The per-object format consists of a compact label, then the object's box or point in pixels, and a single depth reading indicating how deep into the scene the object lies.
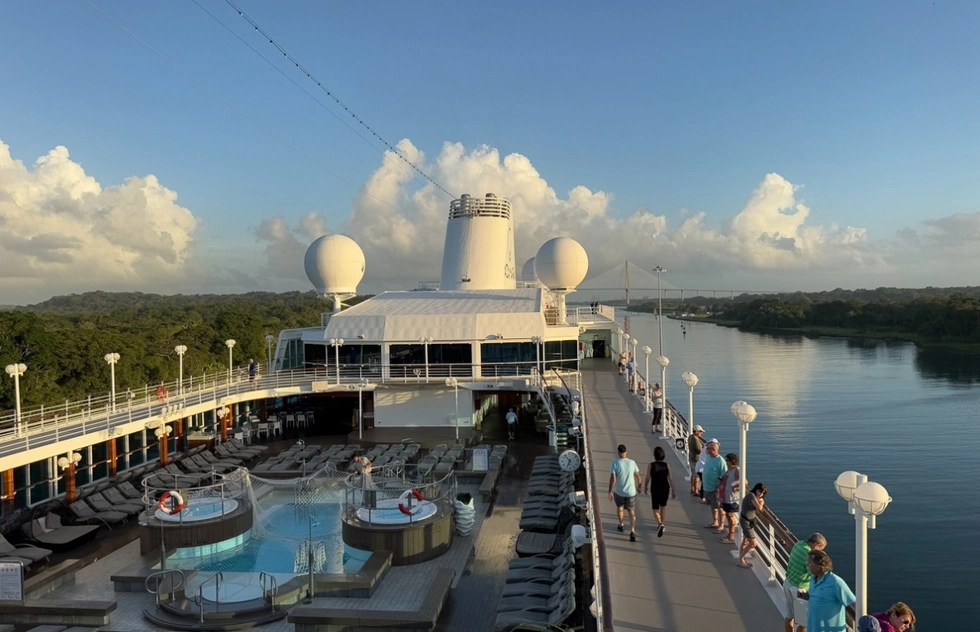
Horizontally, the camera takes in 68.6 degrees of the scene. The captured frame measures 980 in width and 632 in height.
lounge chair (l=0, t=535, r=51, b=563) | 11.57
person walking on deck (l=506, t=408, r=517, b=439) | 22.19
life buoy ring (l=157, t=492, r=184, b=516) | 12.38
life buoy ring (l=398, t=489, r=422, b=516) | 11.94
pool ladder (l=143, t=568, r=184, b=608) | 10.09
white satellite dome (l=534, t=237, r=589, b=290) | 28.56
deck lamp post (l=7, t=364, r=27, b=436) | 15.77
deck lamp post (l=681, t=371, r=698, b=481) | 13.41
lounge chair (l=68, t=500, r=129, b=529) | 13.74
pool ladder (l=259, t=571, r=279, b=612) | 9.80
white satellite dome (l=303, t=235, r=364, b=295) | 26.27
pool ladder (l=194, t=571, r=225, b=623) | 9.50
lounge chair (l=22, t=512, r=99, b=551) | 12.49
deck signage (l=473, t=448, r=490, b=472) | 17.30
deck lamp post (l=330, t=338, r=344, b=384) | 23.64
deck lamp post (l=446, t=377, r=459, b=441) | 23.19
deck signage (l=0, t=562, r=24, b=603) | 9.50
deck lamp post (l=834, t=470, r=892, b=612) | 5.30
